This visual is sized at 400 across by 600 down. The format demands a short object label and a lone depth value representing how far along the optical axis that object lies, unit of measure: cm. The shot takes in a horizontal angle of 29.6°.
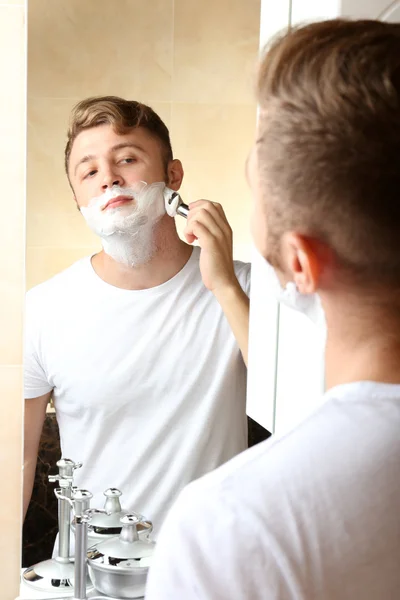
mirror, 122
